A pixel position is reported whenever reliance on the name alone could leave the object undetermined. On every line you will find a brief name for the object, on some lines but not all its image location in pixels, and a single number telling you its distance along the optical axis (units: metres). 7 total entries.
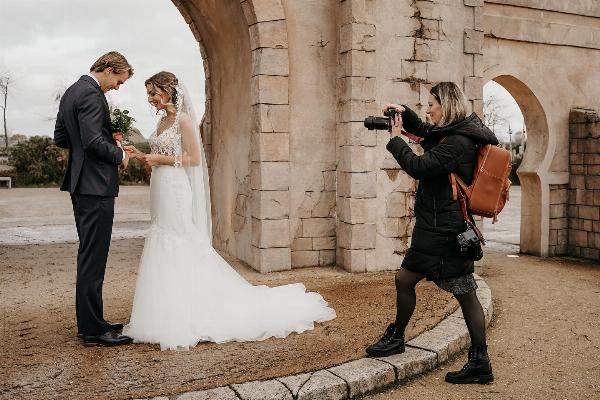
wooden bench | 21.05
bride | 4.36
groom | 4.05
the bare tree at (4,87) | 37.16
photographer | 3.57
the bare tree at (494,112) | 39.09
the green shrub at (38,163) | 22.08
